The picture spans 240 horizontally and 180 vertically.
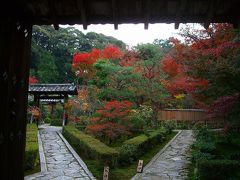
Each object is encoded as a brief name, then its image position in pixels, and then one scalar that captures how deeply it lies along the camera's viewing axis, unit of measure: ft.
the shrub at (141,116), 68.33
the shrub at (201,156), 40.92
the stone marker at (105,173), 33.87
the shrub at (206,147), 45.43
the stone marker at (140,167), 39.40
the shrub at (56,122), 107.45
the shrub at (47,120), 126.52
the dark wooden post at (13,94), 15.58
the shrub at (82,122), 88.33
